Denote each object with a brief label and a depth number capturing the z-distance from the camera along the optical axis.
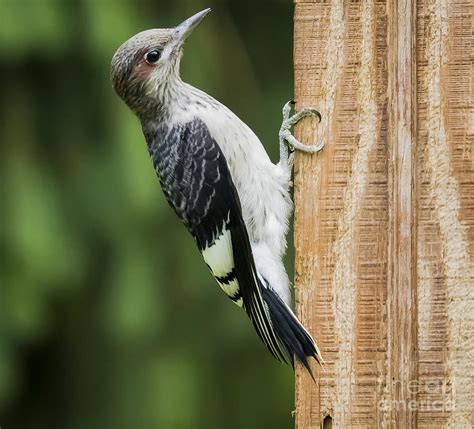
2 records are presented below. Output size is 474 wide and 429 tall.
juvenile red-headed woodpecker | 8.12
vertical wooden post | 7.14
